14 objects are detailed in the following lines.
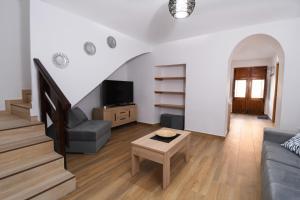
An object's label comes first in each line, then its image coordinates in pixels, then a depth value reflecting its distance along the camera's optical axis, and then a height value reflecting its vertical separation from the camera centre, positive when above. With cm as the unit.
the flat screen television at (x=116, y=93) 395 -6
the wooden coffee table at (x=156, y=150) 176 -73
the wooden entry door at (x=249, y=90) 667 +17
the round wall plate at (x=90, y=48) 269 +76
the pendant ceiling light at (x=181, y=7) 170 +98
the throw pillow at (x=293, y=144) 172 -60
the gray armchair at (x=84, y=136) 262 -81
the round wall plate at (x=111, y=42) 308 +102
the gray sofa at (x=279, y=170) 109 -69
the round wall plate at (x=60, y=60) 232 +46
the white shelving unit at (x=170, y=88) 422 +11
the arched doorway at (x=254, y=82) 549 +54
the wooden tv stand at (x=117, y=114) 381 -64
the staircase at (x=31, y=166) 144 -81
